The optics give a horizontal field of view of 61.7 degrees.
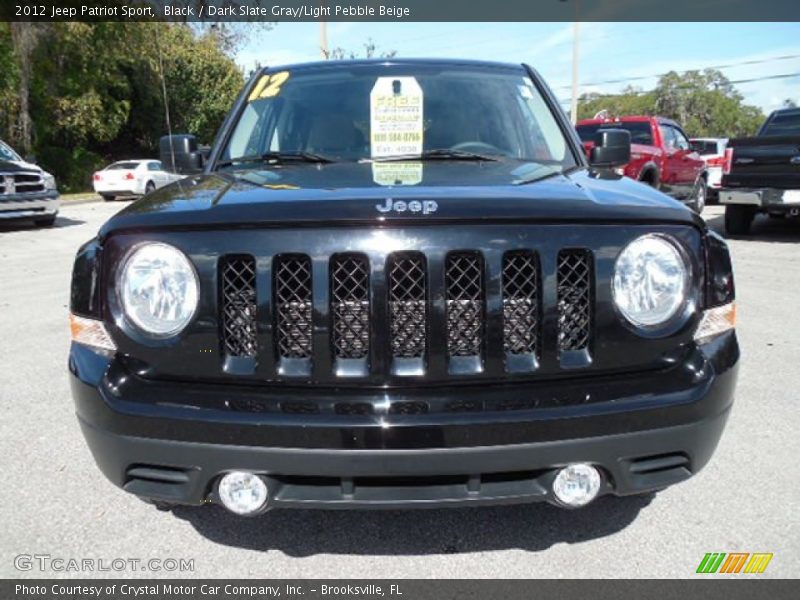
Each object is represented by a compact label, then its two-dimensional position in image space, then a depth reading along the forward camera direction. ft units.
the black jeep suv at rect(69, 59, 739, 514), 6.14
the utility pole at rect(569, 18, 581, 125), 81.05
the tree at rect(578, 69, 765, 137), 319.14
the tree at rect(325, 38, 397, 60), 90.12
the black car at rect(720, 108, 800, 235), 31.04
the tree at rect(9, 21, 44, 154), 76.84
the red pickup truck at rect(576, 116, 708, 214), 36.08
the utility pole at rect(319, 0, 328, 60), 69.63
